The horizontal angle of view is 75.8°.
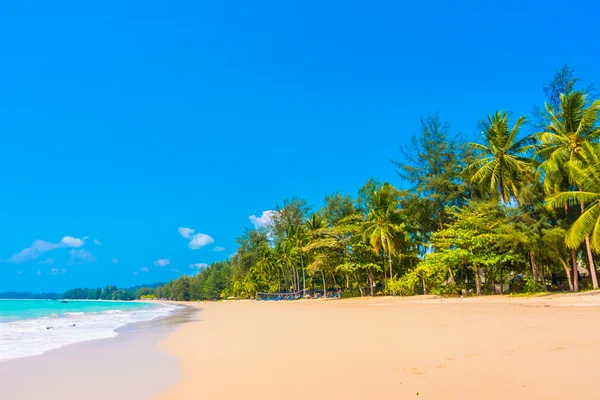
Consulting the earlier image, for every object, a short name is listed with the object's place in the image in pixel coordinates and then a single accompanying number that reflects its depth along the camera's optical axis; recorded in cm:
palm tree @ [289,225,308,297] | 4484
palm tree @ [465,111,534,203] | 2408
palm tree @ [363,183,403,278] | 3044
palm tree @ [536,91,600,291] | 1881
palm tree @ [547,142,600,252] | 1630
